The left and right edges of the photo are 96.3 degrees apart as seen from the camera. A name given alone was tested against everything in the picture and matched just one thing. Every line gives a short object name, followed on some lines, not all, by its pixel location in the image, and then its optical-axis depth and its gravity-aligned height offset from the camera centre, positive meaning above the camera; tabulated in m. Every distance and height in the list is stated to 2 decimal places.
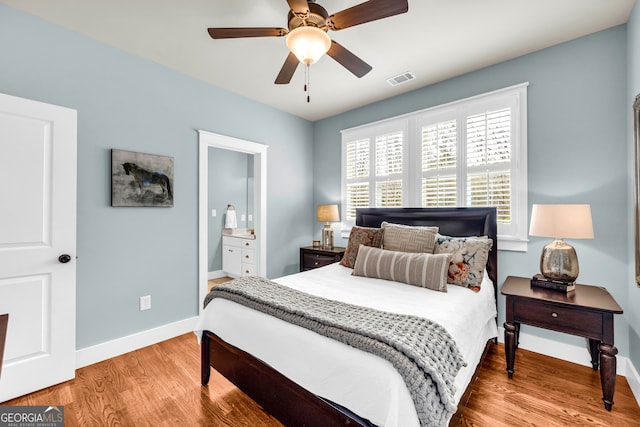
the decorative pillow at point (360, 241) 2.91 -0.29
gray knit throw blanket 1.15 -0.57
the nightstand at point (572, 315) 1.85 -0.71
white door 1.96 -0.22
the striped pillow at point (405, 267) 2.16 -0.43
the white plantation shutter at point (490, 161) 2.74 +0.52
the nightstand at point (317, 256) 3.61 -0.56
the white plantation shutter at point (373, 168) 3.54 +0.60
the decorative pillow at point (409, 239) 2.56 -0.23
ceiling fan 1.56 +1.12
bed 1.17 -0.75
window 2.70 +0.60
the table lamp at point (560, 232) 2.06 -0.13
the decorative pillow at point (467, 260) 2.25 -0.37
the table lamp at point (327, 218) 3.88 -0.06
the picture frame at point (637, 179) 1.89 +0.24
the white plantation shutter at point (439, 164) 3.07 +0.55
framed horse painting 2.56 +0.32
